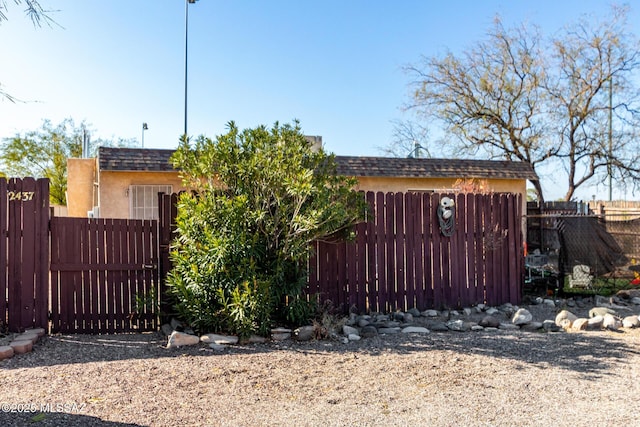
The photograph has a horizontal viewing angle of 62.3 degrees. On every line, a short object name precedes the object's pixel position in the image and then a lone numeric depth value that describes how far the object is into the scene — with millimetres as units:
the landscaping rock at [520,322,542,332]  6793
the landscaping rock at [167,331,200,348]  5762
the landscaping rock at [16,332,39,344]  5747
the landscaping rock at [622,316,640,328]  6886
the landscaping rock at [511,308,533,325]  6961
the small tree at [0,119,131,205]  28000
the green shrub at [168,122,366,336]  6008
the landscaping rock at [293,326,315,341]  6137
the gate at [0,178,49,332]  6289
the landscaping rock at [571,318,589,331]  6770
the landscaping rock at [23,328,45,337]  6088
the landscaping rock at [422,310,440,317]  7684
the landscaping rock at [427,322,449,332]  6766
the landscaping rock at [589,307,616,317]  7473
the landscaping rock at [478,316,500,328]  6898
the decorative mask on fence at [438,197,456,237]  8180
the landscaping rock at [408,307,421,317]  7643
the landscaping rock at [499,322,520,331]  6871
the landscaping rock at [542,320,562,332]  6754
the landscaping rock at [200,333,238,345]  5898
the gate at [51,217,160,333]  6555
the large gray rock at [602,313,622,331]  6783
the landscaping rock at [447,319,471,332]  6789
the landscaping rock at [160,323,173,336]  6351
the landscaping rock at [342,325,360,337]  6365
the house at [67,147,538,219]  12234
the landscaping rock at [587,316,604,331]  6807
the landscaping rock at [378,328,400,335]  6562
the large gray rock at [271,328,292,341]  6141
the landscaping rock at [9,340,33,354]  5395
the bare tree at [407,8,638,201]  18422
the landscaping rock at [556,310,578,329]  6906
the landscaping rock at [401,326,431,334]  6562
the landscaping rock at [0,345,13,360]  5191
